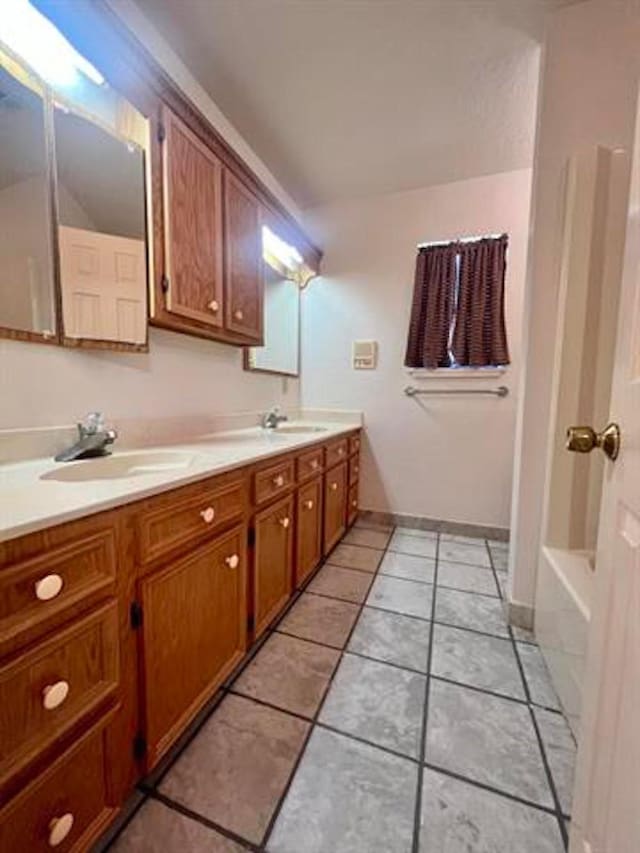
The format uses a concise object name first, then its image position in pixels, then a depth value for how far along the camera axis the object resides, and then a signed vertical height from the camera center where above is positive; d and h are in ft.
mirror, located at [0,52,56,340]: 3.41 +1.64
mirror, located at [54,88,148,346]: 3.94 +1.90
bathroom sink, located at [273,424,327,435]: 7.59 -0.78
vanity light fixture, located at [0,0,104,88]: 3.29 +3.20
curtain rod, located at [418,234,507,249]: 8.24 +3.48
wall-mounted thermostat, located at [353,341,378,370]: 9.41 +0.98
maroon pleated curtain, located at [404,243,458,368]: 8.50 +2.03
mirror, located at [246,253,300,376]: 8.11 +1.53
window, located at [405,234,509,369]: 8.16 +2.00
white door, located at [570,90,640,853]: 1.85 -1.34
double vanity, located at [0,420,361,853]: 2.08 -1.65
